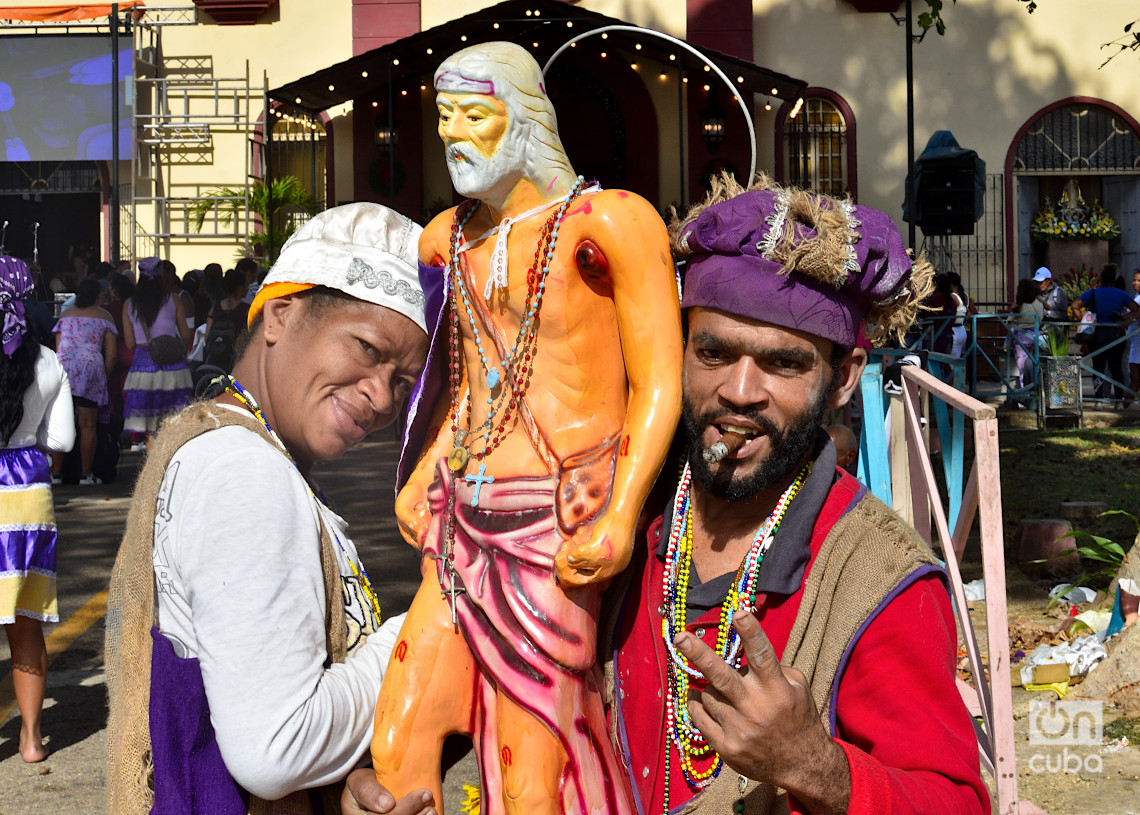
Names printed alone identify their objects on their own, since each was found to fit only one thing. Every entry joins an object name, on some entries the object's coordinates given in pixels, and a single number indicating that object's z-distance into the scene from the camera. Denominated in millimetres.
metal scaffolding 16641
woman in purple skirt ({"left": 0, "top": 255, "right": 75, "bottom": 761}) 4738
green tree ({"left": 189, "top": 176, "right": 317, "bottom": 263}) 16078
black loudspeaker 12641
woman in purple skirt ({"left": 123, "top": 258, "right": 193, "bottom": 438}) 10547
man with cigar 1685
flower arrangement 16969
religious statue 2061
